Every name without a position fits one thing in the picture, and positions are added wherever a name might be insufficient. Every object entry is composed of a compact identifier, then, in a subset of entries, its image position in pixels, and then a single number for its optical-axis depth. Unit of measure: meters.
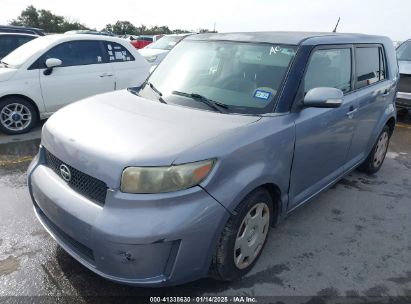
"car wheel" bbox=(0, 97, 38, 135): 5.96
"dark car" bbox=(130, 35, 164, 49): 22.18
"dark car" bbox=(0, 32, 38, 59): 8.50
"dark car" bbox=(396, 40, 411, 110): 7.66
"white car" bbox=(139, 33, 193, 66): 11.30
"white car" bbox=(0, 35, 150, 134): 6.02
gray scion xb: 2.14
